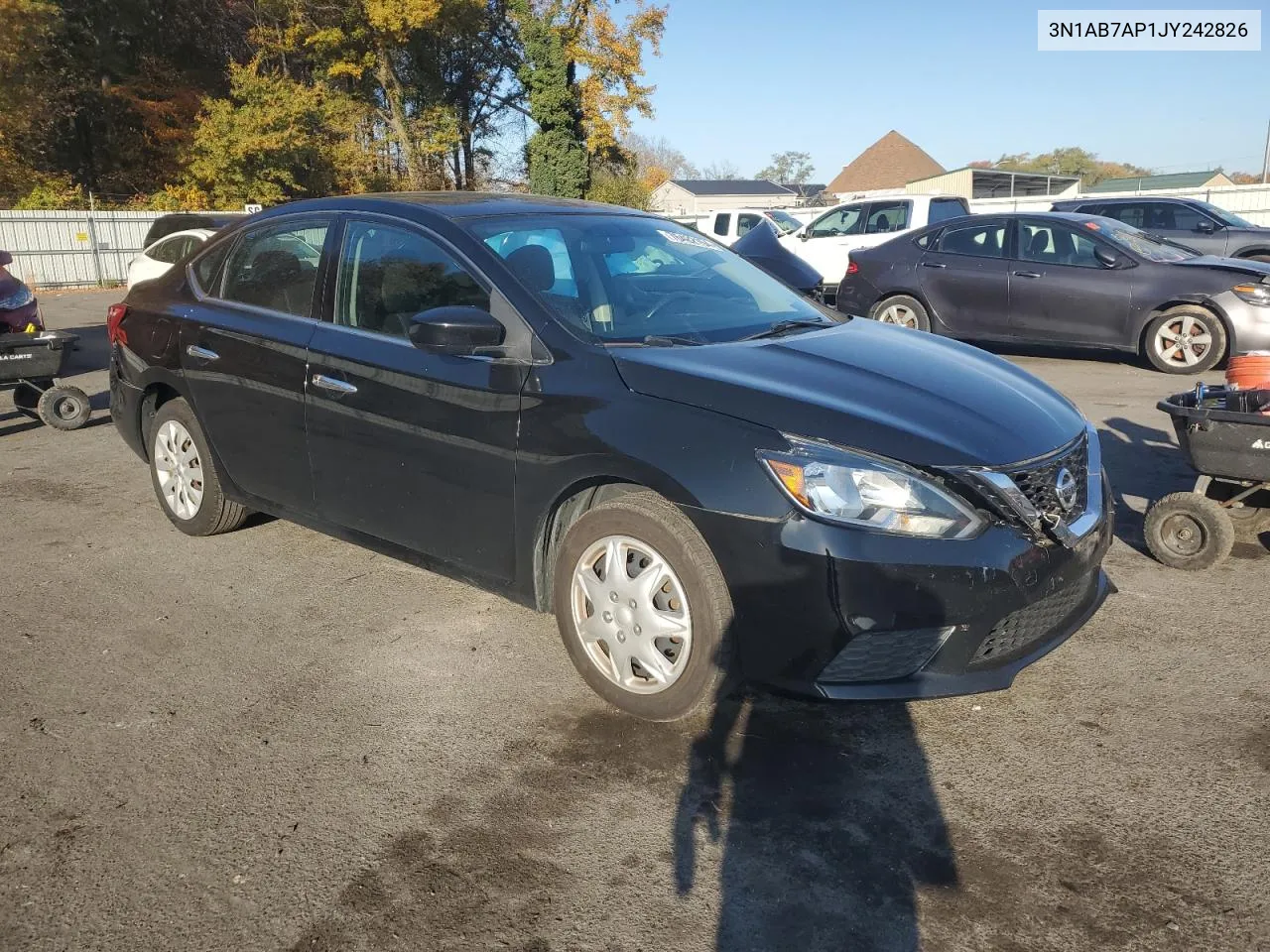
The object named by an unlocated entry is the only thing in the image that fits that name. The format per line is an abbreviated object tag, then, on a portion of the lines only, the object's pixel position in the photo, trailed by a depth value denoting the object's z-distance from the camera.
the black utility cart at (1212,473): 4.58
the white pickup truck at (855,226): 15.98
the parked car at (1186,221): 15.70
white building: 75.94
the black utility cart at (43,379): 7.93
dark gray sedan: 9.77
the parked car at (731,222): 22.45
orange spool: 4.94
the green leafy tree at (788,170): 109.06
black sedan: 3.02
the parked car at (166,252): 13.77
